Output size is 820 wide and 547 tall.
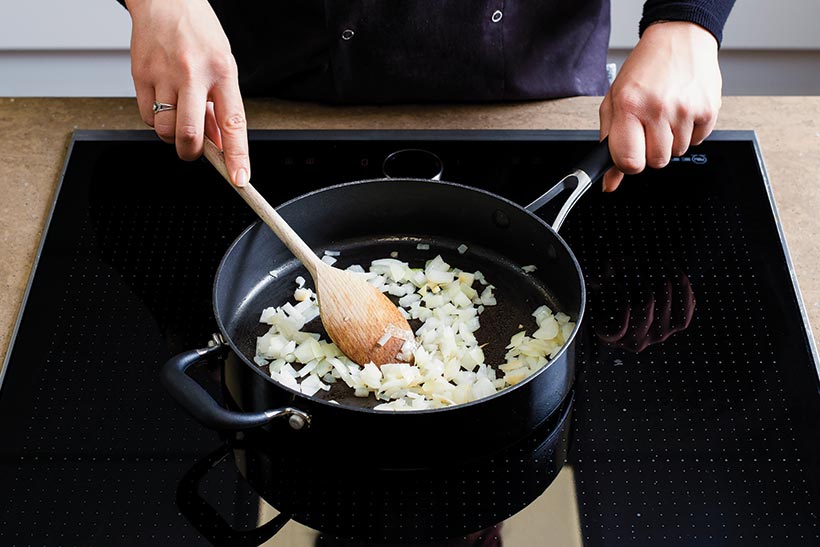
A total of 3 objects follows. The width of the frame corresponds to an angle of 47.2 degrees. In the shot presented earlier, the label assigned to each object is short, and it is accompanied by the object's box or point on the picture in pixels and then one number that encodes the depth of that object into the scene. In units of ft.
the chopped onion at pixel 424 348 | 2.86
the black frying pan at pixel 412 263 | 2.52
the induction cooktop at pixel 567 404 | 2.63
